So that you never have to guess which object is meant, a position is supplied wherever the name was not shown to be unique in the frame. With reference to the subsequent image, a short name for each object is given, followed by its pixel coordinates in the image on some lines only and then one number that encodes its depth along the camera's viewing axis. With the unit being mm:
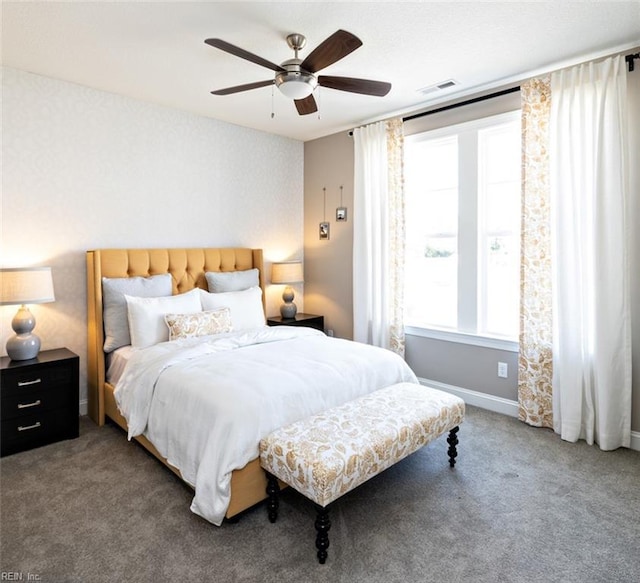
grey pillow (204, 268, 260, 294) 4145
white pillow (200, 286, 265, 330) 3799
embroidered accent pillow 3314
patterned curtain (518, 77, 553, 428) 3223
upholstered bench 1883
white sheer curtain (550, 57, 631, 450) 2861
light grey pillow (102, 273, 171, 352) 3414
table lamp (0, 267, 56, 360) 2873
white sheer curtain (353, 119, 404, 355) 4199
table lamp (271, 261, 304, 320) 4723
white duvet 2102
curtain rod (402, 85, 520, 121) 3396
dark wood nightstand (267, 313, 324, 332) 4648
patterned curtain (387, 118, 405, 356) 4145
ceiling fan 2139
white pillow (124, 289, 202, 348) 3287
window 3625
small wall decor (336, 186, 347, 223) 4805
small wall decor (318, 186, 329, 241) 5012
